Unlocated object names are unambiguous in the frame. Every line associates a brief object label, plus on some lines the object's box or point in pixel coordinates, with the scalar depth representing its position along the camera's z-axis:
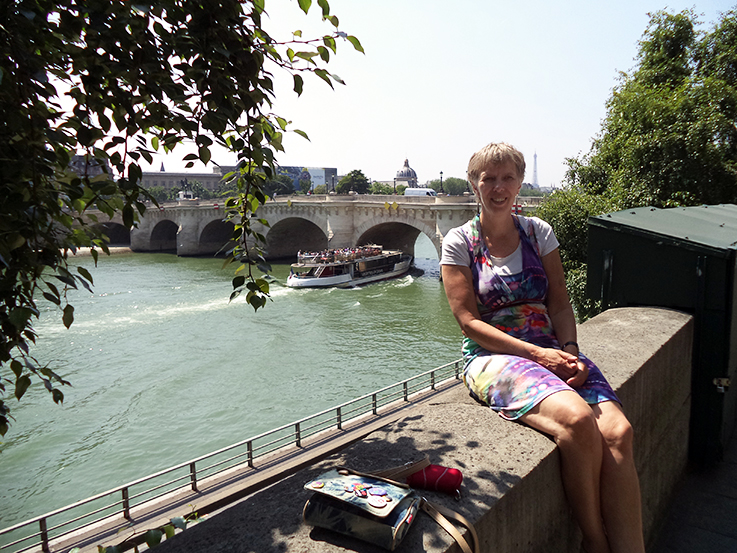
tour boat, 31.33
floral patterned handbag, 1.51
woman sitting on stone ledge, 2.10
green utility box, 3.96
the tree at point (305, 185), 105.61
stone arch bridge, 33.78
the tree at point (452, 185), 132.88
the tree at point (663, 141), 10.73
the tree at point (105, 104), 2.07
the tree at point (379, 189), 86.38
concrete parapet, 1.61
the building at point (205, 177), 123.75
